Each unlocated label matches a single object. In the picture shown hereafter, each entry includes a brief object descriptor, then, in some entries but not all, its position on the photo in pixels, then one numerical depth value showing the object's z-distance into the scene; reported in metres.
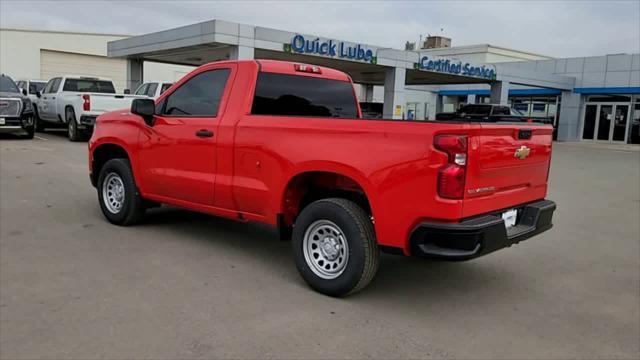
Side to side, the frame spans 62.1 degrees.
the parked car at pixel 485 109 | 20.45
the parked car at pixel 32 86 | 19.25
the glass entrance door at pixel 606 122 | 30.12
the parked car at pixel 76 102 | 15.36
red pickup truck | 3.72
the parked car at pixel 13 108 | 15.49
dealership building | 19.69
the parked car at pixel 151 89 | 17.14
